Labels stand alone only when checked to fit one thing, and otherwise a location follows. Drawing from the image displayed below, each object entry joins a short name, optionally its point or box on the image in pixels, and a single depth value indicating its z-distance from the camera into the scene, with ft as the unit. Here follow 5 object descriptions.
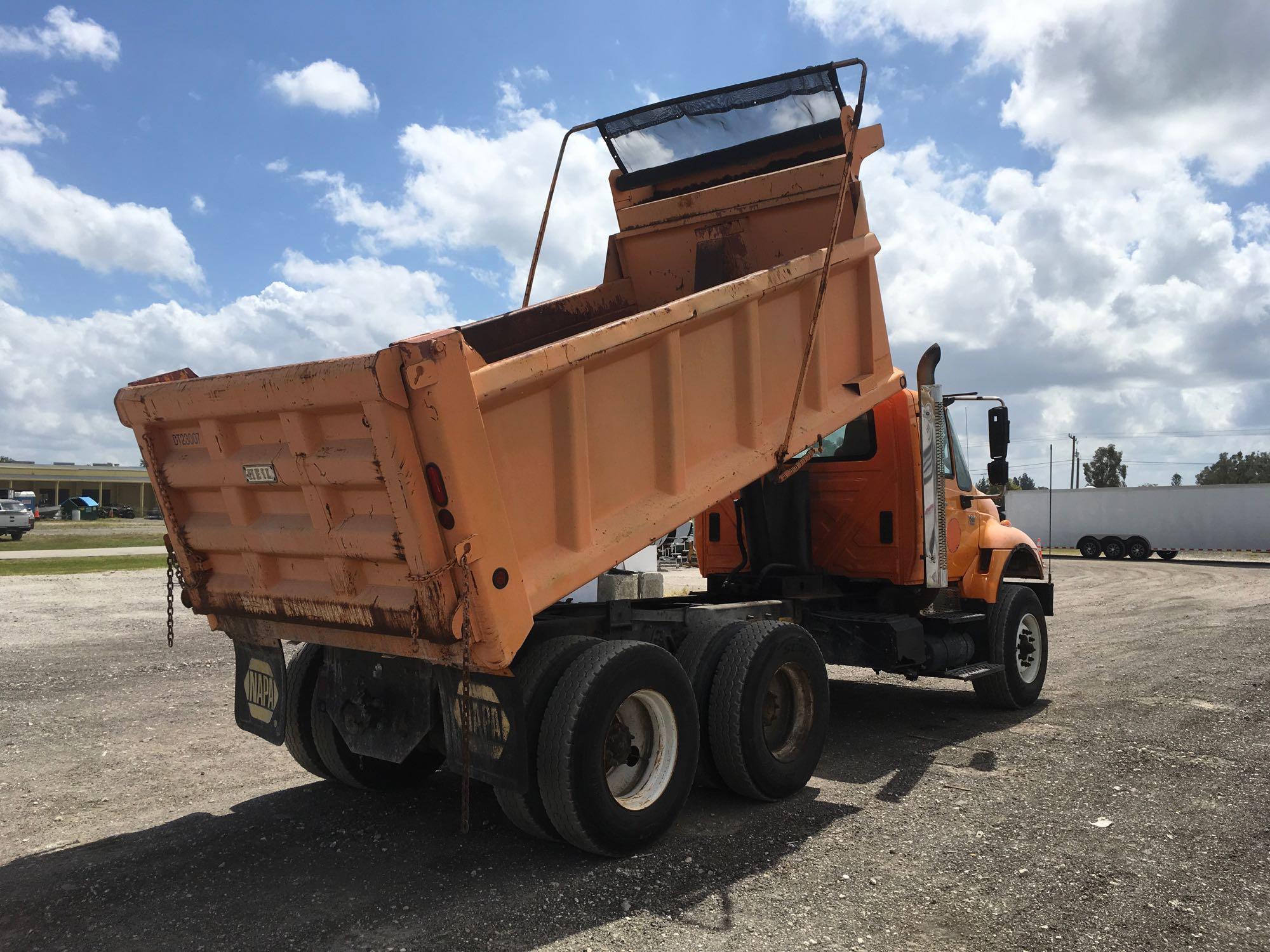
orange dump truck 13.29
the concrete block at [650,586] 40.86
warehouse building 252.83
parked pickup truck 124.36
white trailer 103.35
